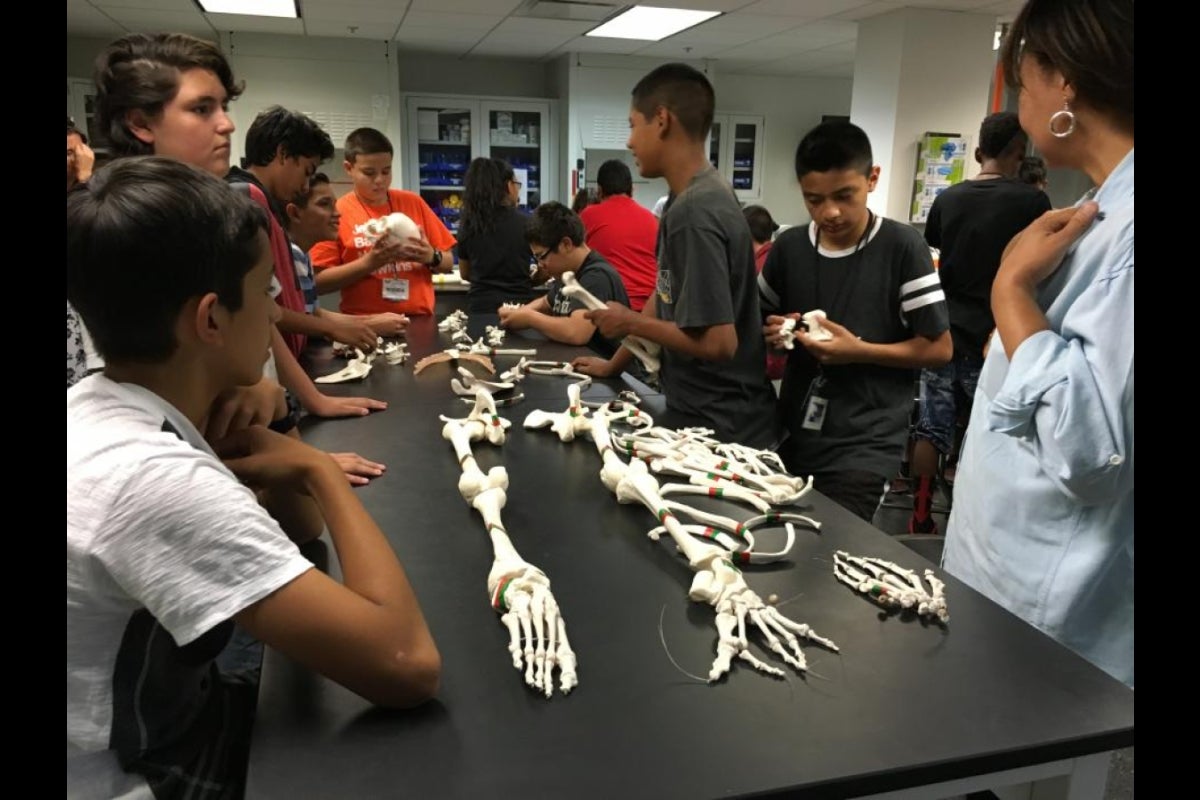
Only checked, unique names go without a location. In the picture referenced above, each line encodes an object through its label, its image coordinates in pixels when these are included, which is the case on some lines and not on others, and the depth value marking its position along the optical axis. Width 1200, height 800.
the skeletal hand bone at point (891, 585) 1.06
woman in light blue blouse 1.03
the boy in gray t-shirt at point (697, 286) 1.98
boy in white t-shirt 0.75
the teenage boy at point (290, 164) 2.36
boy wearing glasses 3.31
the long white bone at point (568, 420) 1.85
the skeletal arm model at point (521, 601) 0.92
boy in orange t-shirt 3.12
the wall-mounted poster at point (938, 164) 5.59
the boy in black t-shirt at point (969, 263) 3.35
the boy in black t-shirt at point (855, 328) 1.97
